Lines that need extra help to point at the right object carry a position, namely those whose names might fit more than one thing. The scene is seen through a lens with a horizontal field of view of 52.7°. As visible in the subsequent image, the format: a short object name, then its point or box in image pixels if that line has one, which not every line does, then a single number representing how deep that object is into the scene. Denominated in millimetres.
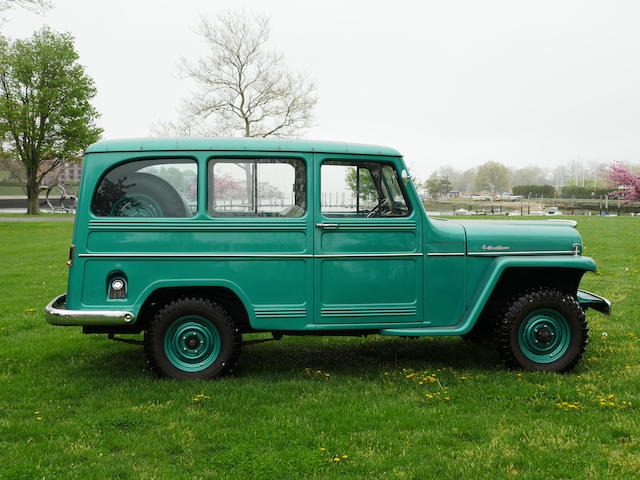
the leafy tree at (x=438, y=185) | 132375
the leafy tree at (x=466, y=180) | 187300
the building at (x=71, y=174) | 130325
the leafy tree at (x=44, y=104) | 46094
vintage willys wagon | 5836
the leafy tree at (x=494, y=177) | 164500
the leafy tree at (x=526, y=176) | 194125
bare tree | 41562
